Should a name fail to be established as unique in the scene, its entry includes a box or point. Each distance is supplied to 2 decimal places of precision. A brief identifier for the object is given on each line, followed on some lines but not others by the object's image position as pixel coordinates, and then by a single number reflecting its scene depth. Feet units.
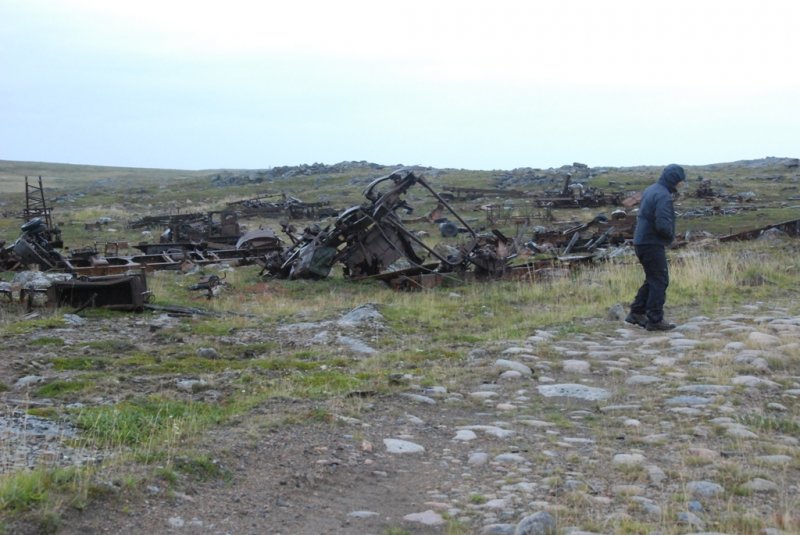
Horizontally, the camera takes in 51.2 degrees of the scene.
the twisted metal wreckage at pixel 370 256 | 46.83
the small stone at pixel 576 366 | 23.76
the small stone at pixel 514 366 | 23.30
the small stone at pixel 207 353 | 26.86
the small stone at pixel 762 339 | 25.31
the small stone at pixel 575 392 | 20.84
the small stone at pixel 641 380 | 21.93
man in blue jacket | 29.01
